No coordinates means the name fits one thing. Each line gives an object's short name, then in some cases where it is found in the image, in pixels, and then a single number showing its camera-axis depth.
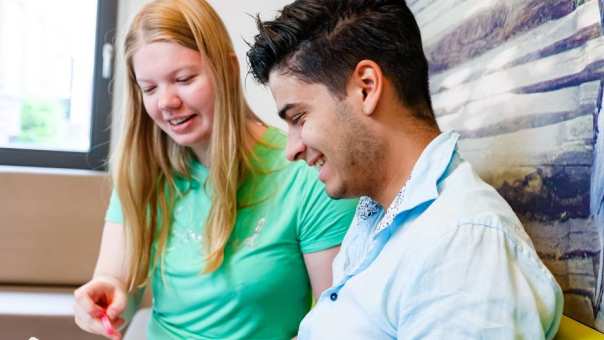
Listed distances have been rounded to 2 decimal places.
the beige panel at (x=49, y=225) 2.50
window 2.92
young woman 1.28
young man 0.70
